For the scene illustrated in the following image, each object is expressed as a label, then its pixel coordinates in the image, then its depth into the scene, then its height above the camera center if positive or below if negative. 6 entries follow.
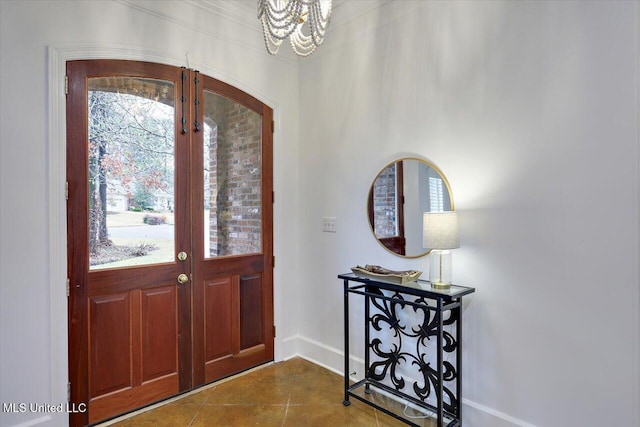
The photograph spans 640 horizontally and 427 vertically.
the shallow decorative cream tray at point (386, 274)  2.21 -0.43
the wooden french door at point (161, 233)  2.20 -0.16
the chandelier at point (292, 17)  1.81 +1.05
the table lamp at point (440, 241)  2.02 -0.18
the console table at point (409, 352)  2.06 -0.98
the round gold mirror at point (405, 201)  2.32 +0.06
